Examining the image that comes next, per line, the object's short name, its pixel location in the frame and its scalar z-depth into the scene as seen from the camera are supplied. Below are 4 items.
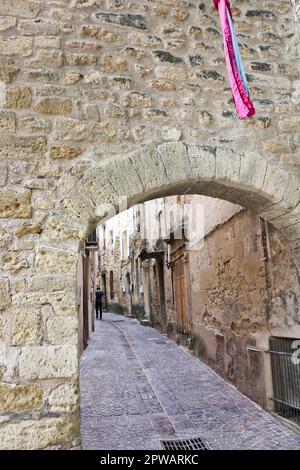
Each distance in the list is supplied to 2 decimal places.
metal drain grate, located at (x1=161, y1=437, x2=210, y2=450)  3.57
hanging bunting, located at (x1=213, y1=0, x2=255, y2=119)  2.90
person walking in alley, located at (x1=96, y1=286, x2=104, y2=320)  17.08
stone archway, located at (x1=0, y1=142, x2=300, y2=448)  2.44
